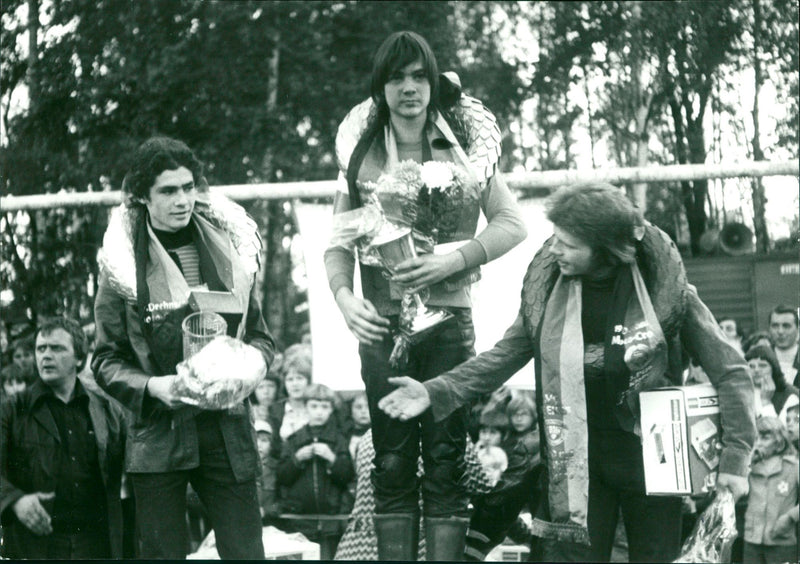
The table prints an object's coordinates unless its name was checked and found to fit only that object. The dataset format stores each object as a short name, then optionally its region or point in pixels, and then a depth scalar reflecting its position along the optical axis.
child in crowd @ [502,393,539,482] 4.66
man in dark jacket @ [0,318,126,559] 4.04
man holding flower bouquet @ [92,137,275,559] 3.44
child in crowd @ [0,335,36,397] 5.27
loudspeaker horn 4.93
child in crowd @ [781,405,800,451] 4.41
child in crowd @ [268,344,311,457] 5.61
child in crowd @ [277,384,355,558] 5.31
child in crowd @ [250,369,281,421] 6.15
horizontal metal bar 4.89
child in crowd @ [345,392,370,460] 5.68
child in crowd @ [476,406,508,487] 4.81
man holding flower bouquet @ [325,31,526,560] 3.49
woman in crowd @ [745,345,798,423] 4.53
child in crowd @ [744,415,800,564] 4.08
